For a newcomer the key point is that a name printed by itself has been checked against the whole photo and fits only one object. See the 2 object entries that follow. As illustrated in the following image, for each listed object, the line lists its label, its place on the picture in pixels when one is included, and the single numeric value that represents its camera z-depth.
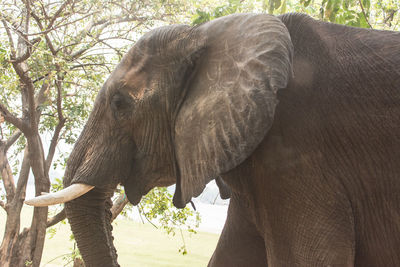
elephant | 5.85
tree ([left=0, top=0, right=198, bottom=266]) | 12.52
